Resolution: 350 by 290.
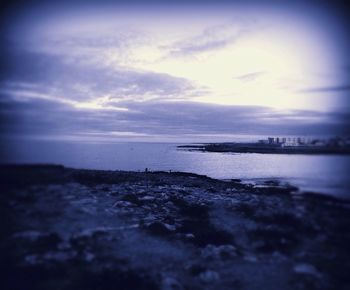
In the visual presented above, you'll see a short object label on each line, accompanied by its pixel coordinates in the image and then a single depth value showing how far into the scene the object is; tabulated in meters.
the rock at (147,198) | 10.74
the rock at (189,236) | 7.59
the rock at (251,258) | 6.23
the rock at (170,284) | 5.23
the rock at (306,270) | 5.39
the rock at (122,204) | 9.27
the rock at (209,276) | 5.51
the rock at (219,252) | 6.45
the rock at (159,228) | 7.71
